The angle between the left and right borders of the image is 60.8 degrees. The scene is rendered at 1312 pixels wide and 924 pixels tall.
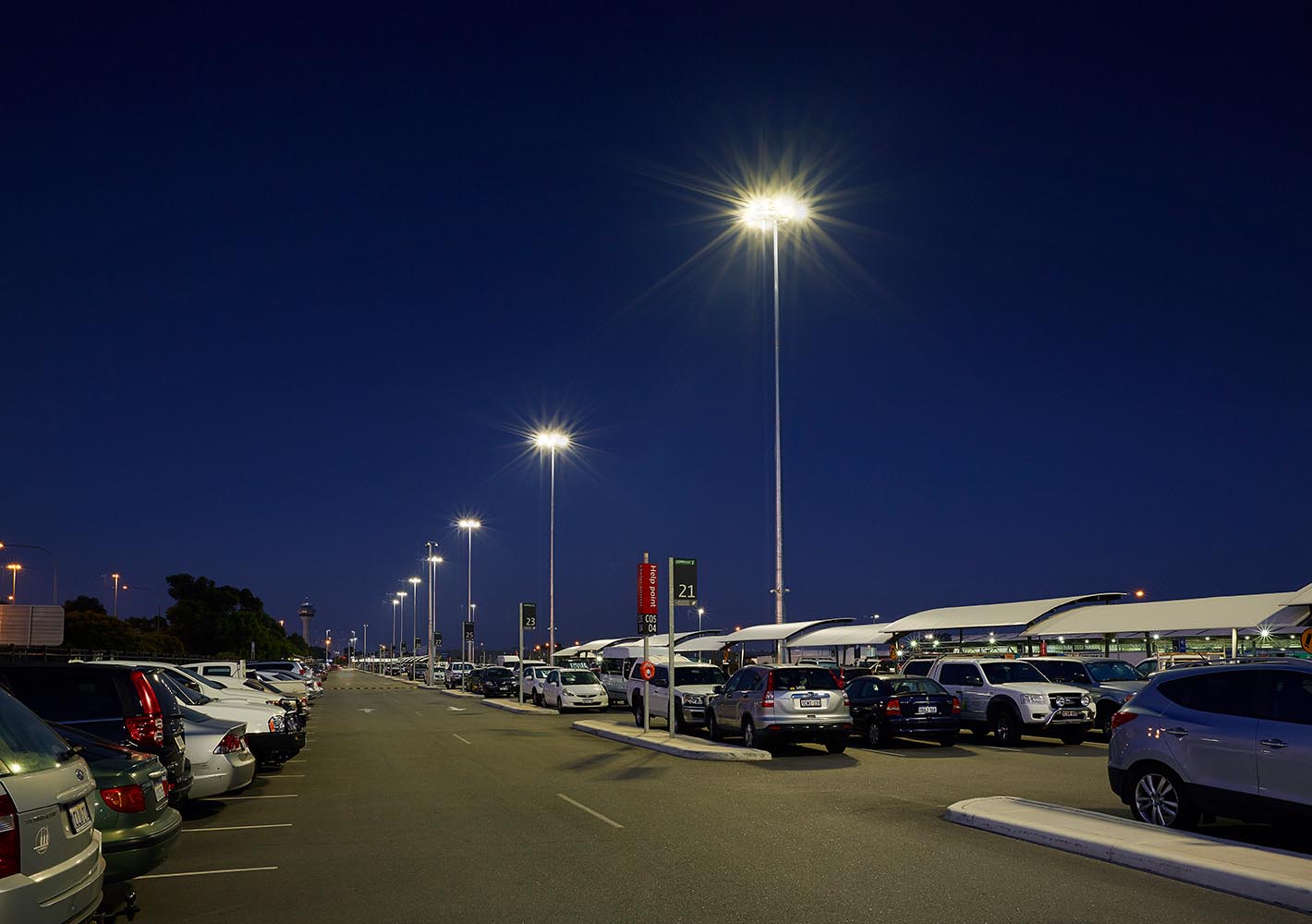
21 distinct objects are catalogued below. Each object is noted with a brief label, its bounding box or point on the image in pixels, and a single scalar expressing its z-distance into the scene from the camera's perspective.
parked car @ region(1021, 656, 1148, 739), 24.39
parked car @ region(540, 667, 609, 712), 37.19
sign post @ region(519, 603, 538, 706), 44.19
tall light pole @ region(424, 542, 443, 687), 73.75
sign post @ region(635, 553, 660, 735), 26.03
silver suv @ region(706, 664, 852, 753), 20.41
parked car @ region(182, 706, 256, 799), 12.90
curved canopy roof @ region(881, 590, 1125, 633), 40.69
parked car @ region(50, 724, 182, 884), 7.50
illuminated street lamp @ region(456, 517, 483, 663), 64.94
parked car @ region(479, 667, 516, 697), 51.16
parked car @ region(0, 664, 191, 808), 11.05
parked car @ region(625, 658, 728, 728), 26.84
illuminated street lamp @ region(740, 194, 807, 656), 27.95
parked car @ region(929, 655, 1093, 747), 22.30
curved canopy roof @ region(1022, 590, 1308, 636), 33.78
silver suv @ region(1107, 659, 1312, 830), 9.84
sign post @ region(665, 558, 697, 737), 23.98
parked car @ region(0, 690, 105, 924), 5.06
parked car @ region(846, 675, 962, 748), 22.09
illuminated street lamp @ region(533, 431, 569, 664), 44.83
